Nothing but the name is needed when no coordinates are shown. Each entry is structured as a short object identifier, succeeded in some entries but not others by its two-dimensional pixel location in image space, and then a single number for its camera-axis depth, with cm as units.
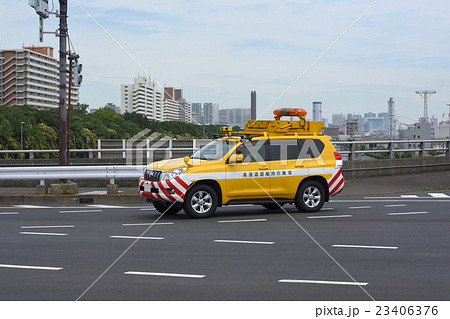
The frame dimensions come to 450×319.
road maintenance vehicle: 1353
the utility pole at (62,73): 1970
